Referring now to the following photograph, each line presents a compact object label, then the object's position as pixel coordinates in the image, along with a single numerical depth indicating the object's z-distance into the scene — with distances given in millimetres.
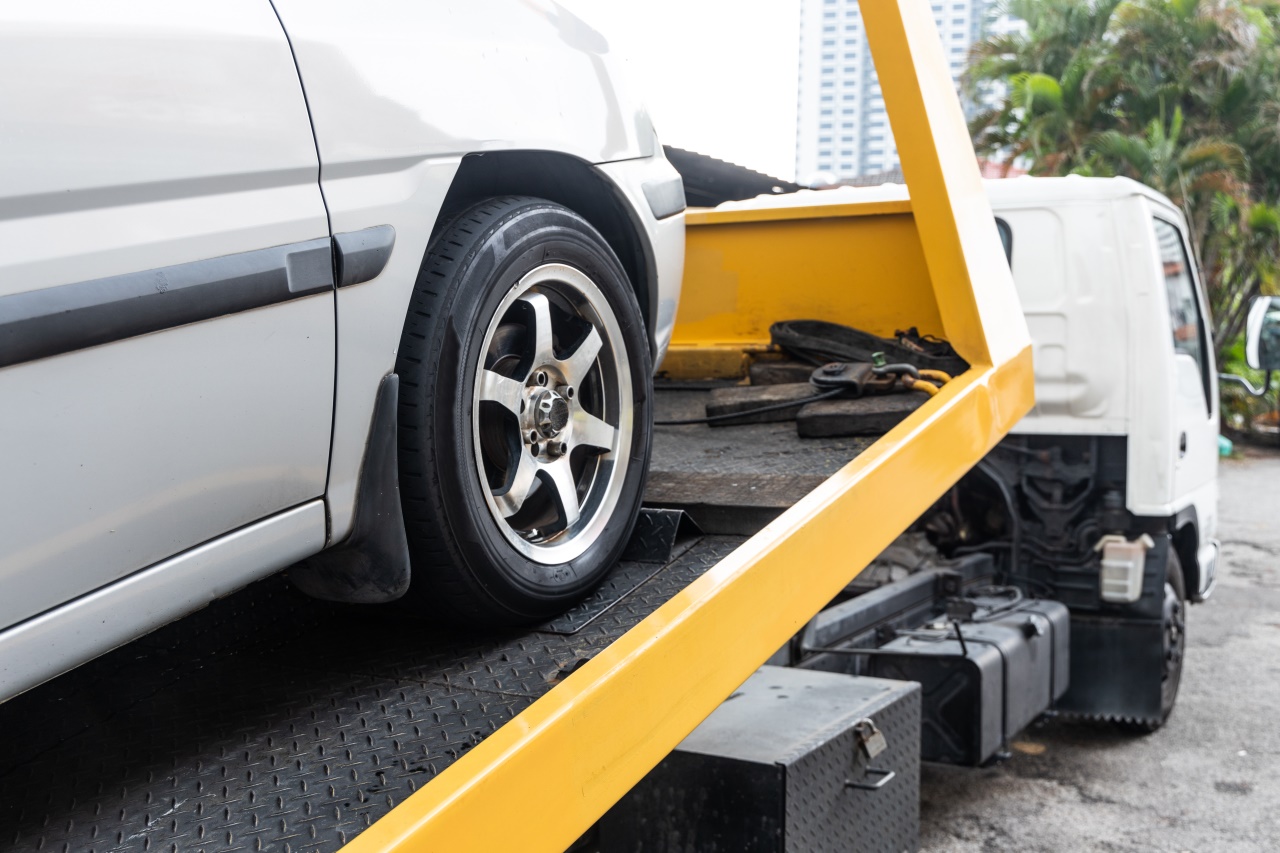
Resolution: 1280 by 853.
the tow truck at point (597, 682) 1409
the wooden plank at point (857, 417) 2688
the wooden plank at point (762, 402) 3027
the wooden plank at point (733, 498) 2236
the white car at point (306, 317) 1178
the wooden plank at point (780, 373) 3414
